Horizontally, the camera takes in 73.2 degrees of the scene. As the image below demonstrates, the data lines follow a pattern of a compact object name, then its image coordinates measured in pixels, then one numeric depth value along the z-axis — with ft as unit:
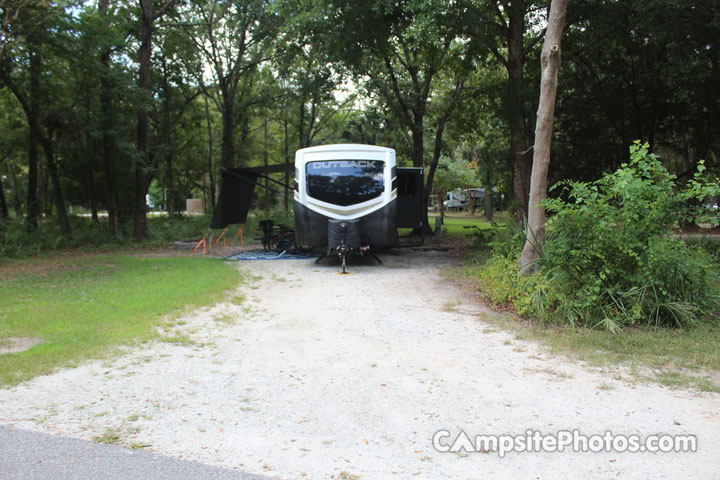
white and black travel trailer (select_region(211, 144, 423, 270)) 41.06
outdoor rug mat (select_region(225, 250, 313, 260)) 49.06
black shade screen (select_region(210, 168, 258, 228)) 54.24
